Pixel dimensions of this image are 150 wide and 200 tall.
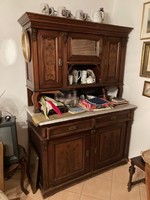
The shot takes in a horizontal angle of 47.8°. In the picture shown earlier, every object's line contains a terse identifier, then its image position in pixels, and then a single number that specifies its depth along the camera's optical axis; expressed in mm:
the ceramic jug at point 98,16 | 2033
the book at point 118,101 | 2216
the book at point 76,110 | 1875
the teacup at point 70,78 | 1987
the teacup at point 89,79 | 2111
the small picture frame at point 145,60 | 2072
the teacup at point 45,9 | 1785
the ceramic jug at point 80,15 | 1971
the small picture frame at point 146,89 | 2117
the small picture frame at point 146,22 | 2014
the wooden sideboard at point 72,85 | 1712
